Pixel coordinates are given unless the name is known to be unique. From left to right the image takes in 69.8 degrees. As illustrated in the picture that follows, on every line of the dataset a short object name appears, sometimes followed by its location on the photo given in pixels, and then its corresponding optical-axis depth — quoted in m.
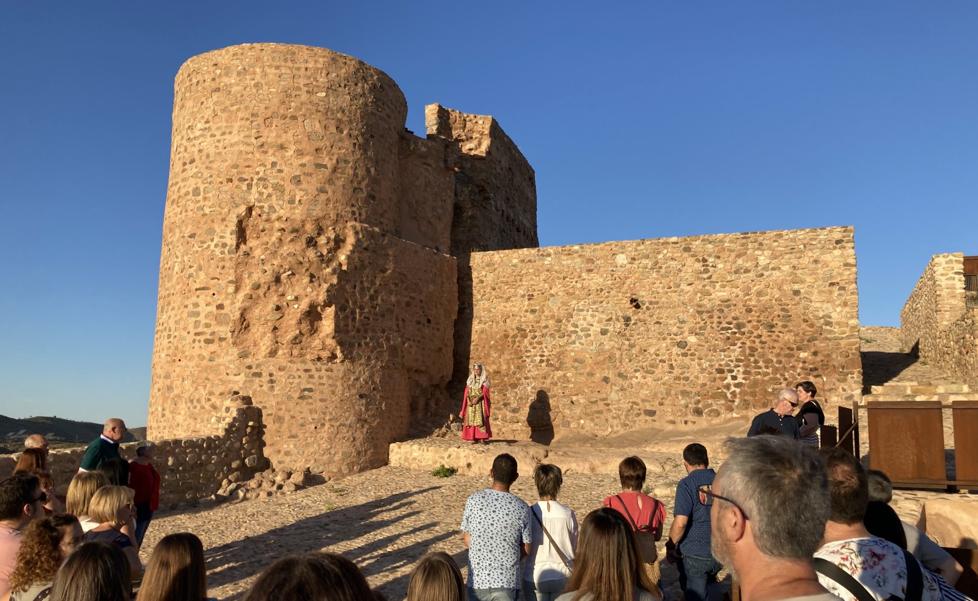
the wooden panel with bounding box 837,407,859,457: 8.31
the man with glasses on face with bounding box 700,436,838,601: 1.98
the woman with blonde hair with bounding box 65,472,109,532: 4.49
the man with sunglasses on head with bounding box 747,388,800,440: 6.37
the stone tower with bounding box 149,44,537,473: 11.87
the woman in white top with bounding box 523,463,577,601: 4.21
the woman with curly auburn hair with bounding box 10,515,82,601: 3.38
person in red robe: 13.24
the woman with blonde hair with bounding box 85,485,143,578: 4.06
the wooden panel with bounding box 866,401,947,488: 7.39
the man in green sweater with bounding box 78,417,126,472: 6.71
